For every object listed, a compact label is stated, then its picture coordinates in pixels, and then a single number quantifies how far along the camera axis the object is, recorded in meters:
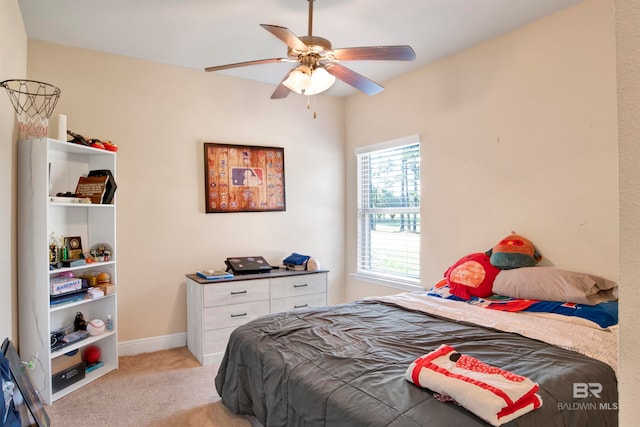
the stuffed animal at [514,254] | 2.61
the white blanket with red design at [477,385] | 1.18
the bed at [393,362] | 1.32
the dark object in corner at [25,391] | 1.86
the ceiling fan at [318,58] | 2.16
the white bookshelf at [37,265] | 2.46
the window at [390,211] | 3.77
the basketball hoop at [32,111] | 2.51
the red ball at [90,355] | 2.95
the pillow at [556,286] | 2.20
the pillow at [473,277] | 2.64
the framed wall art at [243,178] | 3.71
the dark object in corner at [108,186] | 2.92
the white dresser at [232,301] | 3.19
